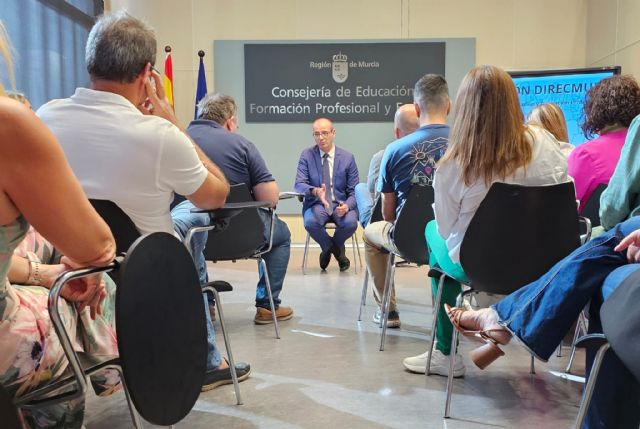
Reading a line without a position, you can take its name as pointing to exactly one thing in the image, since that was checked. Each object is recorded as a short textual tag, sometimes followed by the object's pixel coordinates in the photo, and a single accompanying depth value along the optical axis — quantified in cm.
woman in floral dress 109
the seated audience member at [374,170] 390
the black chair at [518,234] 217
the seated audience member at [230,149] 332
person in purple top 287
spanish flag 705
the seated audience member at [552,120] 339
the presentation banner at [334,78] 735
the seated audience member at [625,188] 219
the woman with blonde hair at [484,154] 230
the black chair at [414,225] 294
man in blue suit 566
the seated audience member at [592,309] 167
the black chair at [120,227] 186
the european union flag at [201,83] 723
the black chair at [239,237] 318
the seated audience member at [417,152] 306
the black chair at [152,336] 125
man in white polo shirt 193
